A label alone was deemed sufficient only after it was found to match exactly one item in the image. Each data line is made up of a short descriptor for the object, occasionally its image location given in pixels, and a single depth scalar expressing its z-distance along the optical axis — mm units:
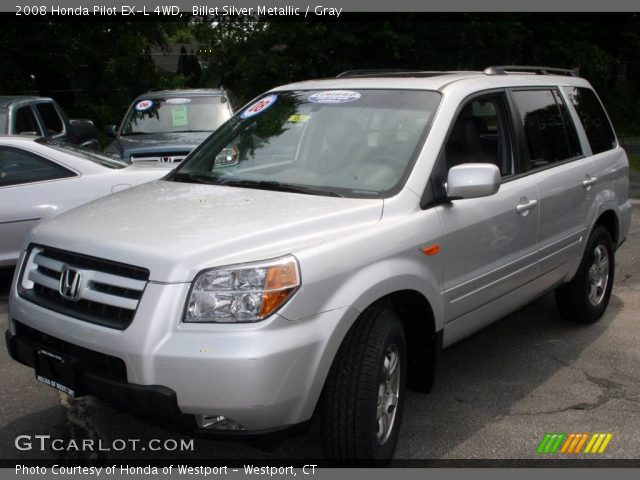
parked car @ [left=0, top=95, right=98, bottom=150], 9312
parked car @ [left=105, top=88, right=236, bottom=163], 10453
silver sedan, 6531
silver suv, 3064
